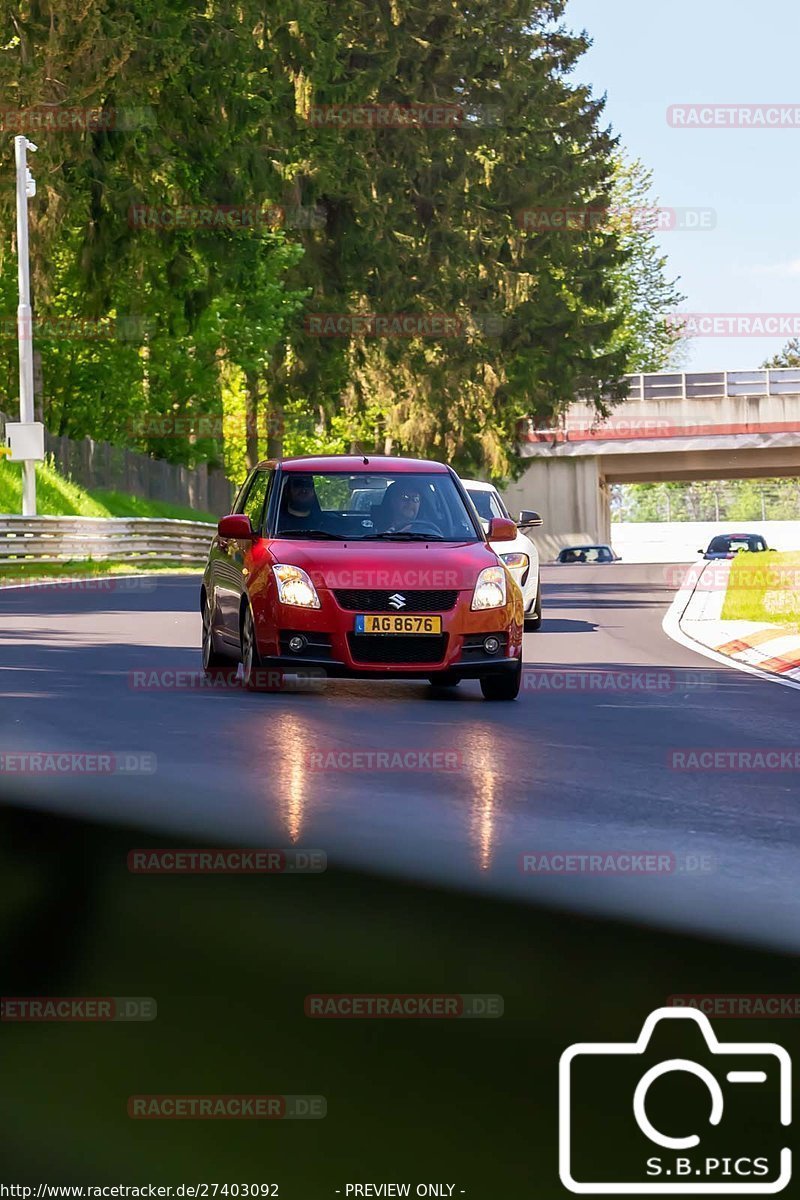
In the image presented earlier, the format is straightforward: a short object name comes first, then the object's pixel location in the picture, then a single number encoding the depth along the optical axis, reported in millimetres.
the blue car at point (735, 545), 70188
